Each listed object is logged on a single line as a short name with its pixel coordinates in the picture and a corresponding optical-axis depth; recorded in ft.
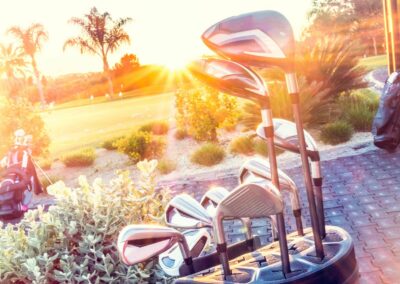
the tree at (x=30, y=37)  86.43
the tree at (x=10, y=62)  95.14
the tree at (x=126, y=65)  87.27
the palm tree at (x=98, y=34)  74.33
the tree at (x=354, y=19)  124.98
